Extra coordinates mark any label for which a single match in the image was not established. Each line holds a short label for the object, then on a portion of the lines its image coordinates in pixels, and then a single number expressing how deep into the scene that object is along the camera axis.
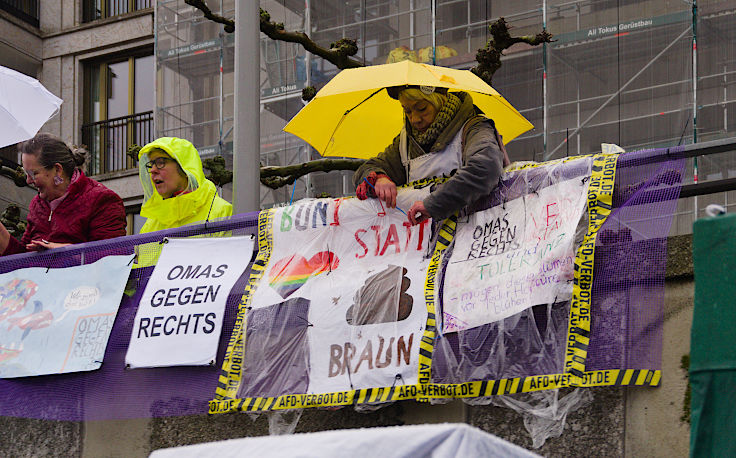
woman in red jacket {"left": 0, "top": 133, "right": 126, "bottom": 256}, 7.76
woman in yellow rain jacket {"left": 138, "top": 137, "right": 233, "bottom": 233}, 7.61
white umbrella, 8.11
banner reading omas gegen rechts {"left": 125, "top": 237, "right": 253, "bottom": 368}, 6.48
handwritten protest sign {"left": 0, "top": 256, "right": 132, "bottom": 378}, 7.00
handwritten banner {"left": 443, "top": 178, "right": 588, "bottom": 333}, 5.42
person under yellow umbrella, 5.81
